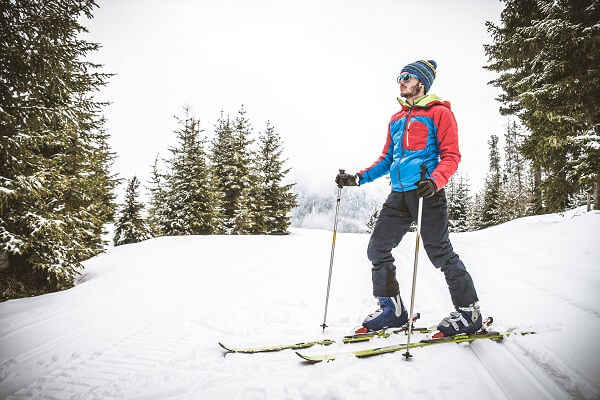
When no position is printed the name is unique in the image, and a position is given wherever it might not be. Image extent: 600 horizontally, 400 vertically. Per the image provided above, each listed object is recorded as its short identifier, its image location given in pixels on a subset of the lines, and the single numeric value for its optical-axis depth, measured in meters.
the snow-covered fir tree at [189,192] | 16.41
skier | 2.54
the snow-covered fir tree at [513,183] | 28.83
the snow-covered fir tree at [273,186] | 20.09
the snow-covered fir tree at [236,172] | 18.95
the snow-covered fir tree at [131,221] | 17.83
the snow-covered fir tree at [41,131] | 5.39
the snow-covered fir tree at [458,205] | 31.87
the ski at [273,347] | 2.41
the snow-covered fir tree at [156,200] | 16.98
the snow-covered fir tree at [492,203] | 28.78
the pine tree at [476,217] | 31.72
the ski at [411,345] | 2.20
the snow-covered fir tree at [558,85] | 7.01
